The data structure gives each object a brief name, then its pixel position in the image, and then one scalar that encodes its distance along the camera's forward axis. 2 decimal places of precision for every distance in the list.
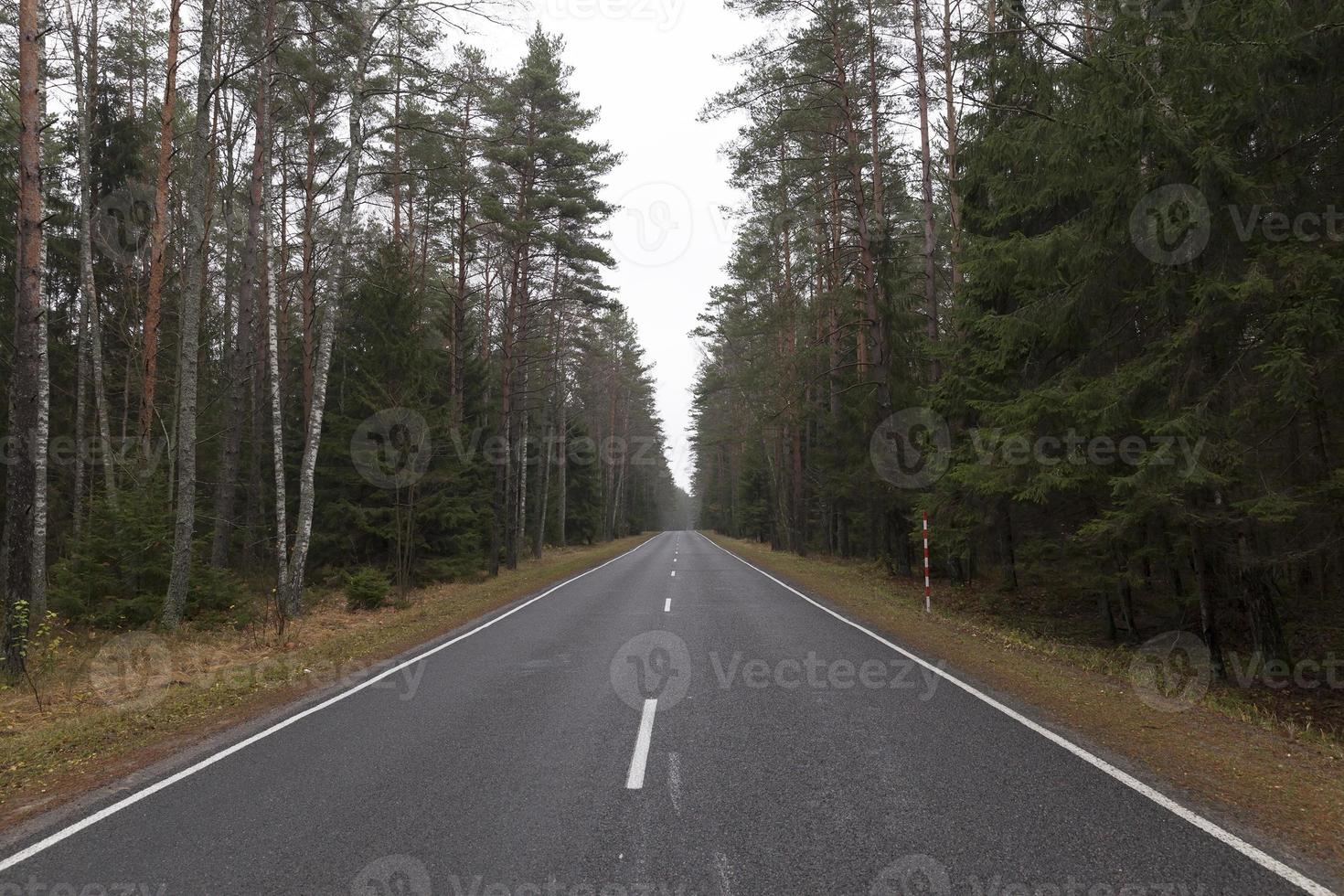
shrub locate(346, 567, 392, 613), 15.83
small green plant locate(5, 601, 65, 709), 8.42
